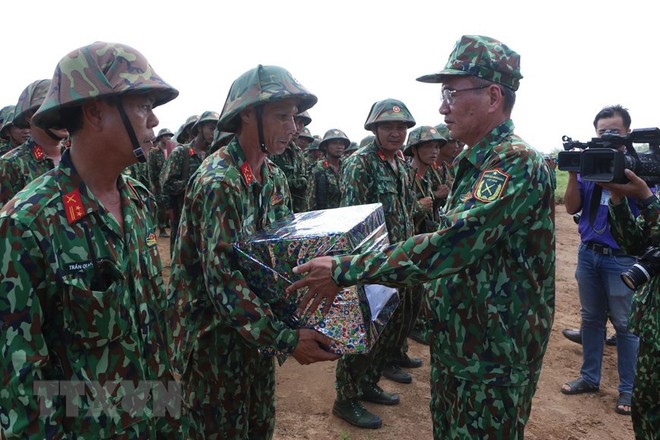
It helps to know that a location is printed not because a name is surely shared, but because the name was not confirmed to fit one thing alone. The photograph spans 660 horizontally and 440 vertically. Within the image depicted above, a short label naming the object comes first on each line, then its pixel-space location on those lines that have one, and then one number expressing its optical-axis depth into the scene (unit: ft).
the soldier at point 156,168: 34.46
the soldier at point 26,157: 13.20
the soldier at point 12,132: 18.30
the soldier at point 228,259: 7.37
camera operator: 14.61
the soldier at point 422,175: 19.40
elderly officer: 6.88
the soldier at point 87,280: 4.67
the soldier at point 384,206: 13.35
